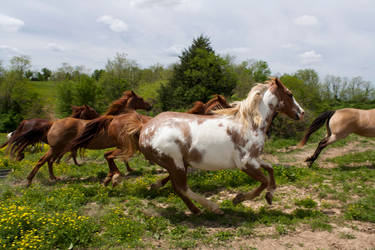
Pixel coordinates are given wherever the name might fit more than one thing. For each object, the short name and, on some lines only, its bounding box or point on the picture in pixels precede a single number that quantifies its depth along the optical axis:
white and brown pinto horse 4.22
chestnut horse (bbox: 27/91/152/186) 6.77
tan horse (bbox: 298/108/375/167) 7.71
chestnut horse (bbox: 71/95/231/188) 5.96
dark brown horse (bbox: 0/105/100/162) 7.51
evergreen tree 16.34
